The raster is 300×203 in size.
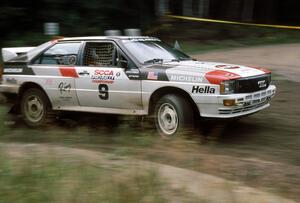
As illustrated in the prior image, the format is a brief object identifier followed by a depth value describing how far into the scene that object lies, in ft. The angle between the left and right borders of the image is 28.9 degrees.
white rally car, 27.53
